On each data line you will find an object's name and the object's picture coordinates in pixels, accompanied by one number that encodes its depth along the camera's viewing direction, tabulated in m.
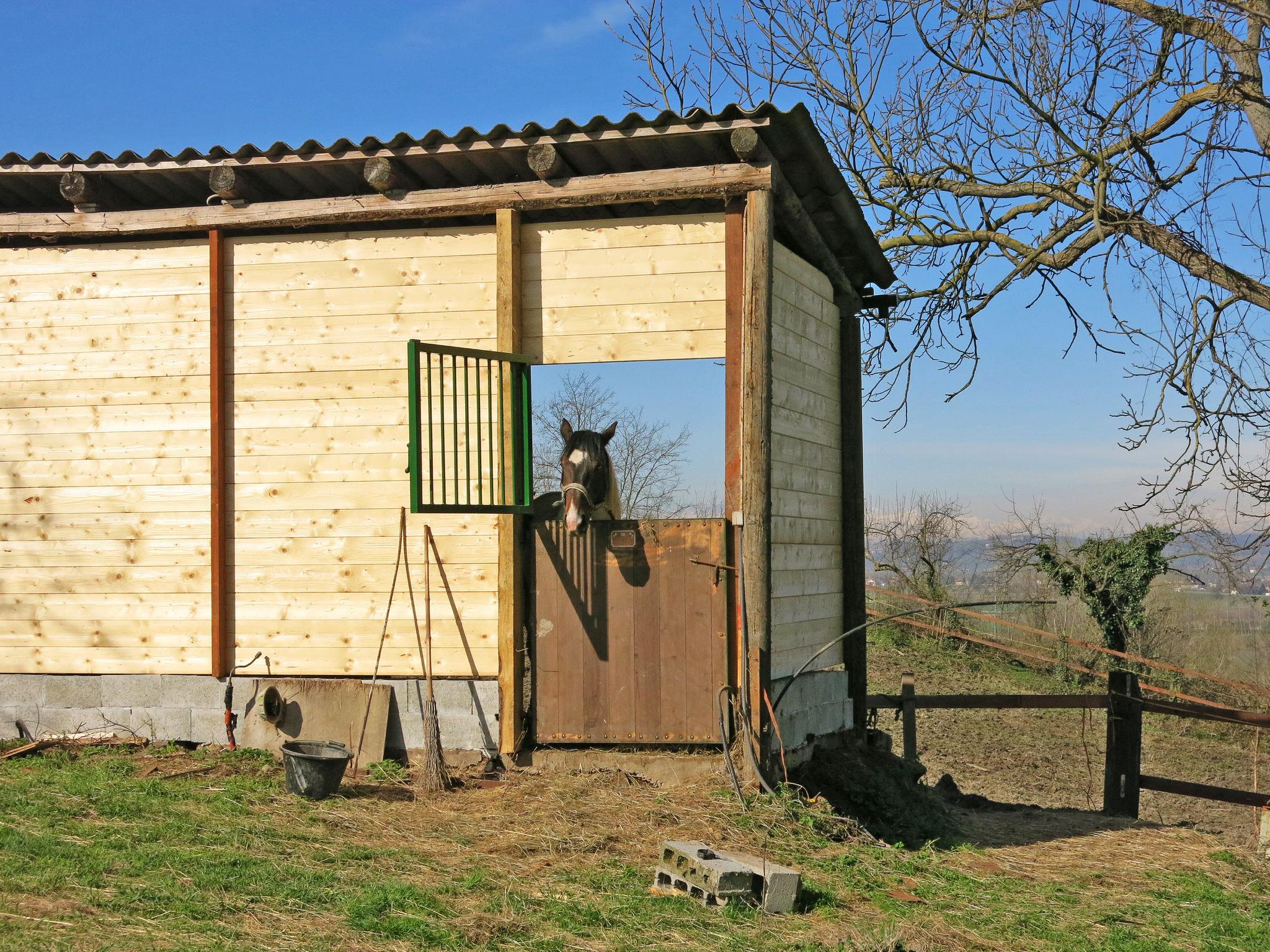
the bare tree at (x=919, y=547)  18.48
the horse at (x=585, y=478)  6.94
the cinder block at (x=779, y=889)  5.28
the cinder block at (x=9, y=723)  8.20
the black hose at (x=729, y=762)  6.67
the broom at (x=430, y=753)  7.14
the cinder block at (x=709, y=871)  5.28
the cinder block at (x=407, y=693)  7.71
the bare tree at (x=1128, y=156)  9.69
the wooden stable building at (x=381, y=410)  7.36
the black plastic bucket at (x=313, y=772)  6.79
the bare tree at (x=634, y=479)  18.72
